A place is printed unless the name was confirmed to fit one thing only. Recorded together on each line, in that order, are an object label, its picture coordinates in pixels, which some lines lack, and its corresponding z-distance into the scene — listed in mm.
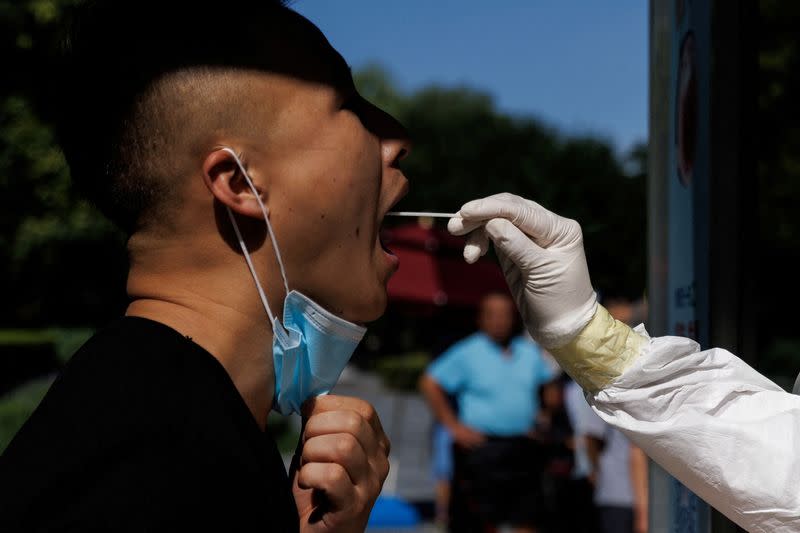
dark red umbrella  10234
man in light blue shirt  5887
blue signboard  1825
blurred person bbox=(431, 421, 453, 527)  6996
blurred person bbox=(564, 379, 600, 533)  6211
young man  1270
